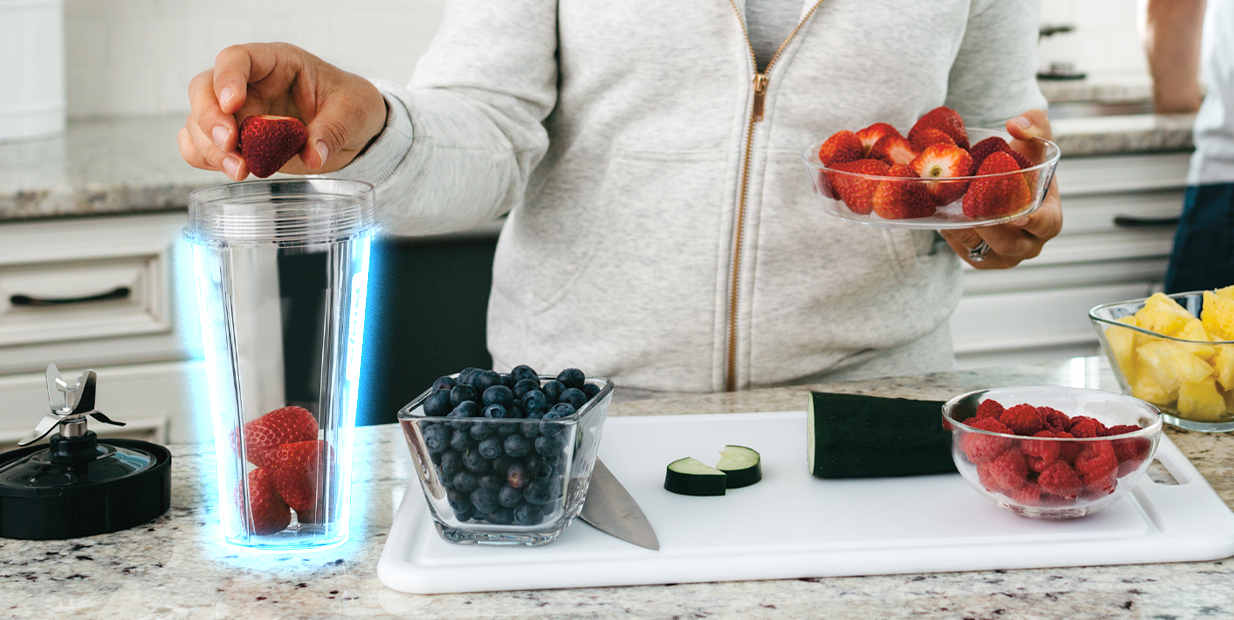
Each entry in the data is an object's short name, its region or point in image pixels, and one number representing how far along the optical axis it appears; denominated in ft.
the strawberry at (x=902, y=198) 3.47
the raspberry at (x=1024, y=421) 2.60
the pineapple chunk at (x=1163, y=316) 3.28
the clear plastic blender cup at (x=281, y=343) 2.50
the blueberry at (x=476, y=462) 2.41
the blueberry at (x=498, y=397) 2.42
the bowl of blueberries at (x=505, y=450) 2.39
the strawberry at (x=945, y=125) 3.66
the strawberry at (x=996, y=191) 3.46
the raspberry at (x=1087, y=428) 2.56
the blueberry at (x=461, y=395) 2.45
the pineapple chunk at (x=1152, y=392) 3.27
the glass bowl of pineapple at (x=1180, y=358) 3.18
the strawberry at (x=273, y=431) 2.55
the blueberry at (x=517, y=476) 2.41
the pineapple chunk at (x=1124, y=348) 3.29
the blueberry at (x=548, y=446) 2.38
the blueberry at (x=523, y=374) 2.54
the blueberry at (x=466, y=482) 2.43
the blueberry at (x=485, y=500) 2.46
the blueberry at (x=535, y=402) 2.43
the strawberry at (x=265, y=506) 2.56
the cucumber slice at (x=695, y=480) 2.81
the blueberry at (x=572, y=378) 2.57
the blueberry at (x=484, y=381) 2.49
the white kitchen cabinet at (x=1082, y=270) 7.55
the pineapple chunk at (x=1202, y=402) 3.21
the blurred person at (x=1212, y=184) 6.97
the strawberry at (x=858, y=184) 3.52
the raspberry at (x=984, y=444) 2.56
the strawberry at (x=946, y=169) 3.48
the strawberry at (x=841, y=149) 3.64
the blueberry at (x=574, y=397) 2.48
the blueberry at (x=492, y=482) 2.42
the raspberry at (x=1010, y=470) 2.55
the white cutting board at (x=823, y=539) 2.44
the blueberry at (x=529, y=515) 2.47
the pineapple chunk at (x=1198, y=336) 3.18
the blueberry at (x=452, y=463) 2.43
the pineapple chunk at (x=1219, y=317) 3.23
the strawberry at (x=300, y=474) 2.56
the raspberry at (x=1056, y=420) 2.62
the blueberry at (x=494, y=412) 2.40
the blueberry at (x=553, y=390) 2.50
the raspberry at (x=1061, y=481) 2.52
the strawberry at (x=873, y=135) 3.68
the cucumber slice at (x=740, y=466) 2.86
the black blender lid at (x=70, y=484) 2.62
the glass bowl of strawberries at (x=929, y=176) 3.48
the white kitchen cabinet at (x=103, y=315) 5.84
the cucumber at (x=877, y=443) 2.87
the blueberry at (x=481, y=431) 2.38
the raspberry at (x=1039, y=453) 2.51
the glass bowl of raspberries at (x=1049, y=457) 2.52
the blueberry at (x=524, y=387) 2.48
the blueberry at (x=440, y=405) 2.46
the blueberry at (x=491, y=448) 2.38
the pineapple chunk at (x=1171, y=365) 3.17
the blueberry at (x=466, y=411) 2.40
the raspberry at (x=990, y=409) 2.70
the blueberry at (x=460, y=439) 2.40
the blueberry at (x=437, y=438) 2.41
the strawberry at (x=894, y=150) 3.61
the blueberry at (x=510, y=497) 2.44
